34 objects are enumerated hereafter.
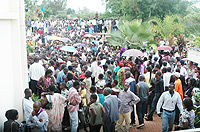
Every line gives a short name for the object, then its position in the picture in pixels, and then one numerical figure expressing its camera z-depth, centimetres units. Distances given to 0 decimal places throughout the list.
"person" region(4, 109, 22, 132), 443
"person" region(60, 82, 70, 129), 617
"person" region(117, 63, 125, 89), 783
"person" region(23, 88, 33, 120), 536
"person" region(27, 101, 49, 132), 510
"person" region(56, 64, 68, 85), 766
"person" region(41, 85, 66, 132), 579
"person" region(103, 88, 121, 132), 573
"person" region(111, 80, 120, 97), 646
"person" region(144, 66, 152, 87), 813
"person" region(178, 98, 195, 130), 504
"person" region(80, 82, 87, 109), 660
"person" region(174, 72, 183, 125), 714
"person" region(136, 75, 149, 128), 694
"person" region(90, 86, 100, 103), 587
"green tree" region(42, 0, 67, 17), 5804
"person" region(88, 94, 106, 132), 552
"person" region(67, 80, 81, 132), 586
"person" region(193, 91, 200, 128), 519
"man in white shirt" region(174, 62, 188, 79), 867
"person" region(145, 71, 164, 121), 728
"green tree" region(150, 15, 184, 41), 1948
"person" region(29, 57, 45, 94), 823
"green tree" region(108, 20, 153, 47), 1438
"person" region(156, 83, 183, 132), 589
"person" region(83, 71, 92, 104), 720
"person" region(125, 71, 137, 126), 708
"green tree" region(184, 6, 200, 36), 2480
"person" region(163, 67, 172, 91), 786
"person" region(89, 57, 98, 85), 984
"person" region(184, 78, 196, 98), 672
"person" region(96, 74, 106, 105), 633
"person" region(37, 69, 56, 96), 708
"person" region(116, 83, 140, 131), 633
